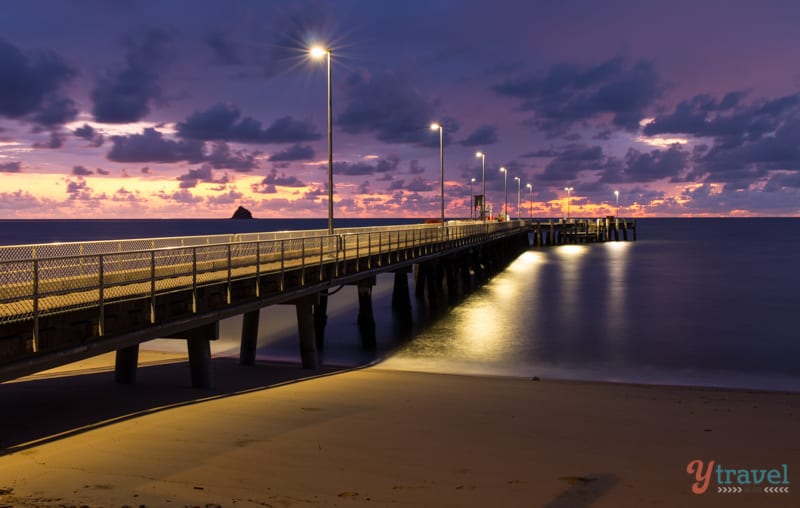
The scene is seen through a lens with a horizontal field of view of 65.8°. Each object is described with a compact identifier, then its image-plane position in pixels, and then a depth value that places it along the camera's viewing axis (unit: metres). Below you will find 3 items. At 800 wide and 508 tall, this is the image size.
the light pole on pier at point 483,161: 60.53
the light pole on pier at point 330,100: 20.14
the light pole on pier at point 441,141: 40.81
